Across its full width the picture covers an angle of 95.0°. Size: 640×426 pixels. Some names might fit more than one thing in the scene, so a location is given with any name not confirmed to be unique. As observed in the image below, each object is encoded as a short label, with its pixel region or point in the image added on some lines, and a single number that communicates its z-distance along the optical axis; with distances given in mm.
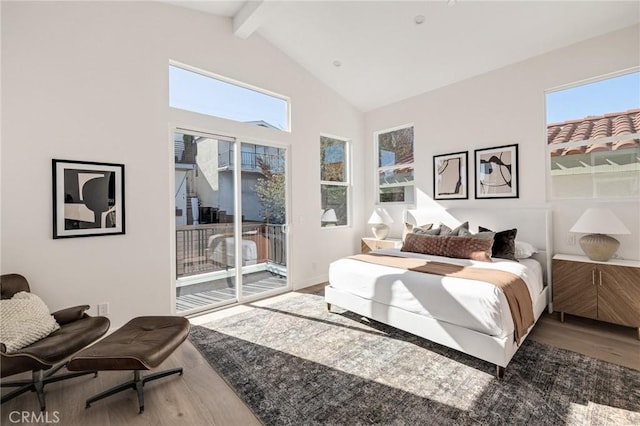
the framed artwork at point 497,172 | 3980
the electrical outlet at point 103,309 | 2967
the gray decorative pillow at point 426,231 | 4093
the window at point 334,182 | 5168
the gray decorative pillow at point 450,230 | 3896
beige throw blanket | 2379
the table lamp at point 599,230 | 2982
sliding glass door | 3631
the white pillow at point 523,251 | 3471
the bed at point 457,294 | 2291
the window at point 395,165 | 5168
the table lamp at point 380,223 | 5191
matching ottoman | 1823
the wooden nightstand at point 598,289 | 2875
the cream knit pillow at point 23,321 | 1941
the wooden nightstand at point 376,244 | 4902
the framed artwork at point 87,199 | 2738
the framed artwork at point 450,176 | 4438
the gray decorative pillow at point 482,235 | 3487
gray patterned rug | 1886
